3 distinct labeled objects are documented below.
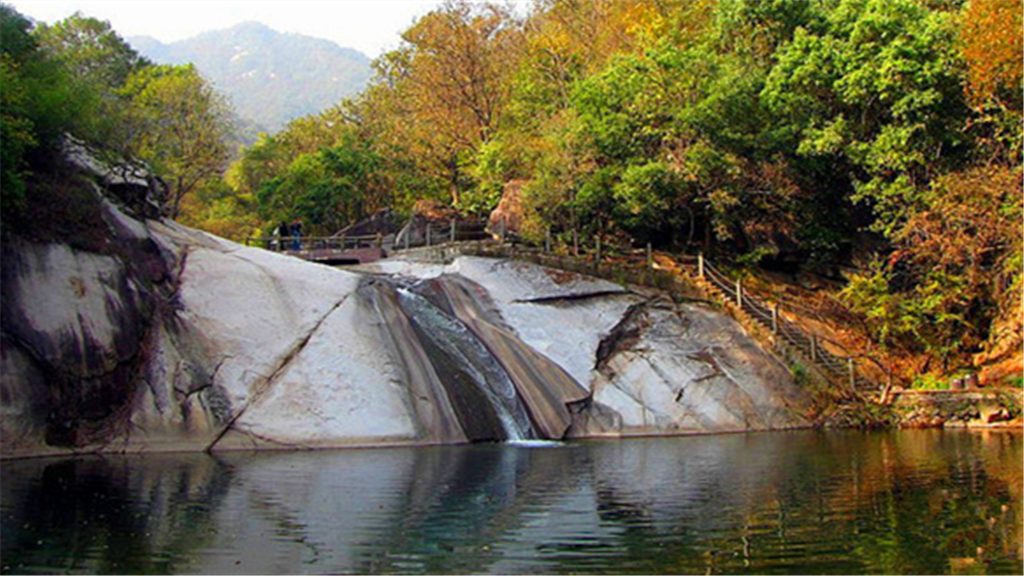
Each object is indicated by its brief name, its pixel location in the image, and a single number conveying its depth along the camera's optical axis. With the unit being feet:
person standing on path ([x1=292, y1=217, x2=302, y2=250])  126.00
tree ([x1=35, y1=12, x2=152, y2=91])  184.75
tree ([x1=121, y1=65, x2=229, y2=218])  152.46
